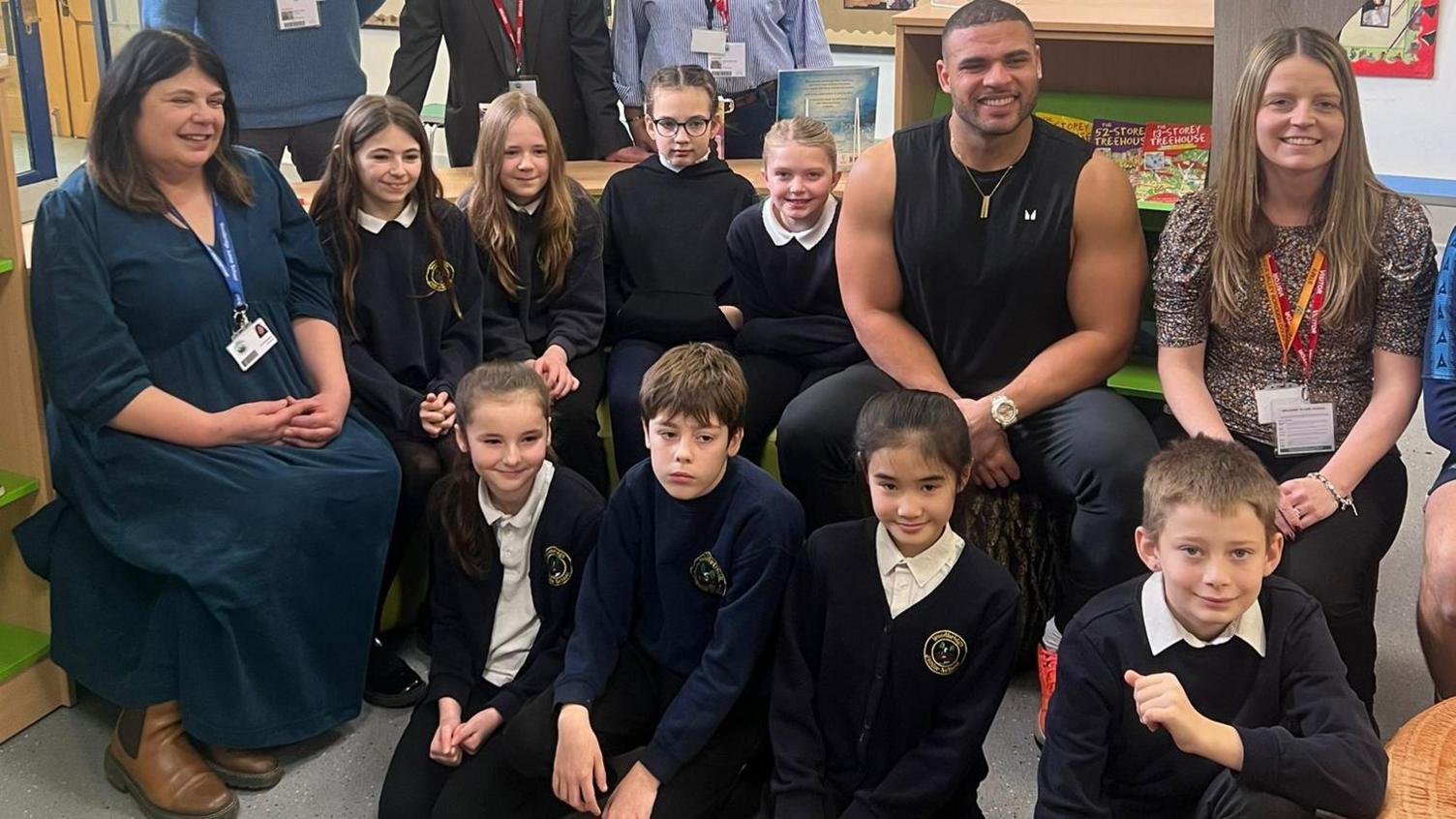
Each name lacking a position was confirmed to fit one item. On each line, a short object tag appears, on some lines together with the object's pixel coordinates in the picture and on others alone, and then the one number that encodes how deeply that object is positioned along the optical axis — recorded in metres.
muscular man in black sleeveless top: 2.57
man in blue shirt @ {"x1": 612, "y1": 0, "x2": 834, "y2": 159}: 4.18
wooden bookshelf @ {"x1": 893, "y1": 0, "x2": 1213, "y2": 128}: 3.01
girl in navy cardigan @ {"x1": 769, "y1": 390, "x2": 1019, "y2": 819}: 2.04
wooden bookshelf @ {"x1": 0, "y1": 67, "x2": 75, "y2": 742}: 2.56
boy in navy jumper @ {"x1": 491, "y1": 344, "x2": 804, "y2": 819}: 2.15
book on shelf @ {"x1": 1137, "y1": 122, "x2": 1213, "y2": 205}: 2.98
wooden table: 3.41
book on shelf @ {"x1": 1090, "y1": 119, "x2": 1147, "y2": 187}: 3.15
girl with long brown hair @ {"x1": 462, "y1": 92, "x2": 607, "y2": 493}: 2.98
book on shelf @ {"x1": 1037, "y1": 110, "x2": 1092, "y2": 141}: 3.26
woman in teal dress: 2.36
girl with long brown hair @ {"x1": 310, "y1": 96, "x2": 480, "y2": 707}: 2.74
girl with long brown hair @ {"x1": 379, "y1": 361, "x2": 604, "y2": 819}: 2.33
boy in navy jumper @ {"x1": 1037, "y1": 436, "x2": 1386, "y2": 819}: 1.76
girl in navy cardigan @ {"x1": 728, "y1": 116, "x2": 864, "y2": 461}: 2.91
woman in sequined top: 2.34
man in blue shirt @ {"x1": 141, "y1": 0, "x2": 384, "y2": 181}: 3.72
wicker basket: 1.75
